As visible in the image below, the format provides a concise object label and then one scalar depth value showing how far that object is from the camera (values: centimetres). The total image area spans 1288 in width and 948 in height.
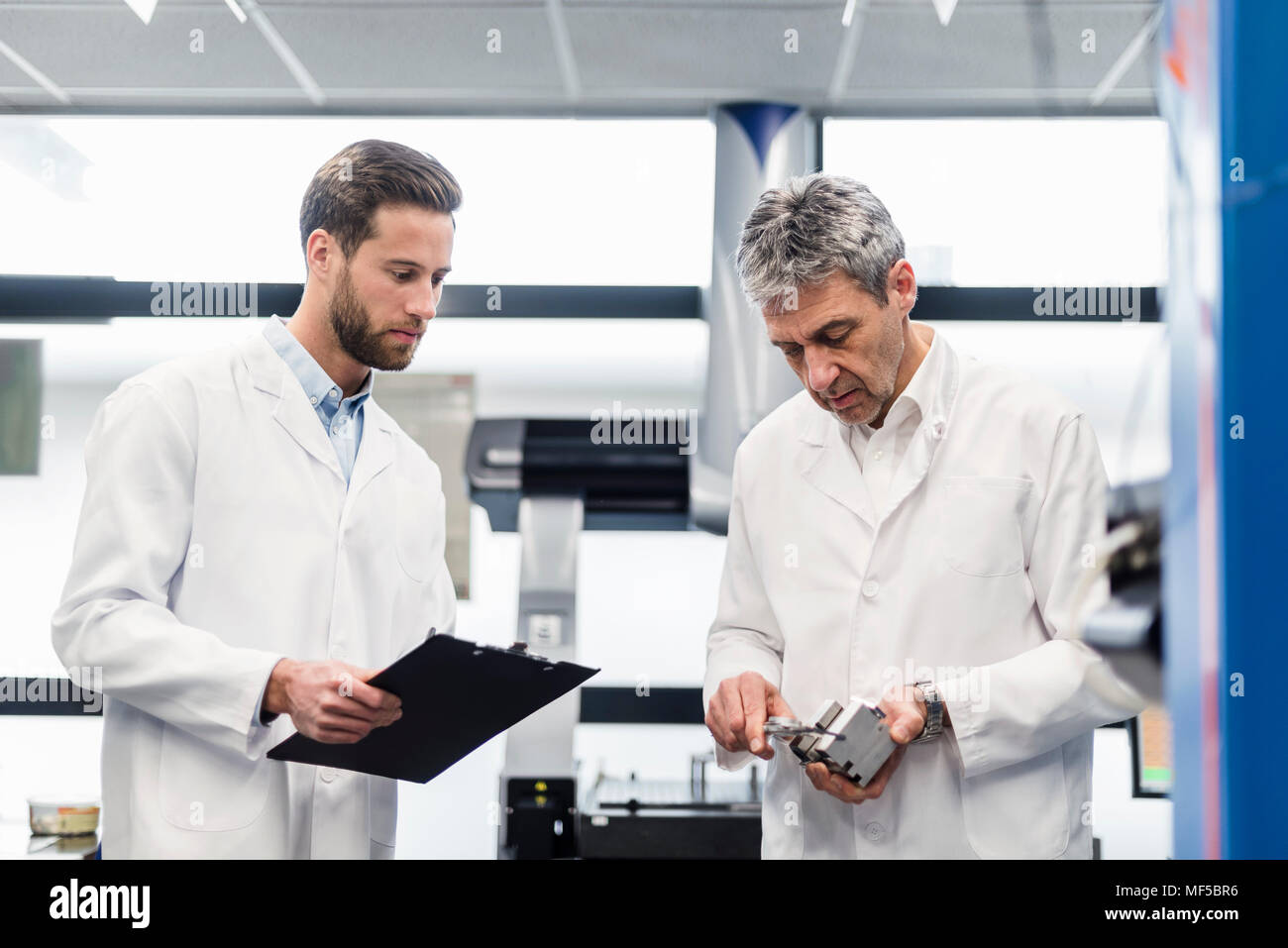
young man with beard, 114
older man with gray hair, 120
